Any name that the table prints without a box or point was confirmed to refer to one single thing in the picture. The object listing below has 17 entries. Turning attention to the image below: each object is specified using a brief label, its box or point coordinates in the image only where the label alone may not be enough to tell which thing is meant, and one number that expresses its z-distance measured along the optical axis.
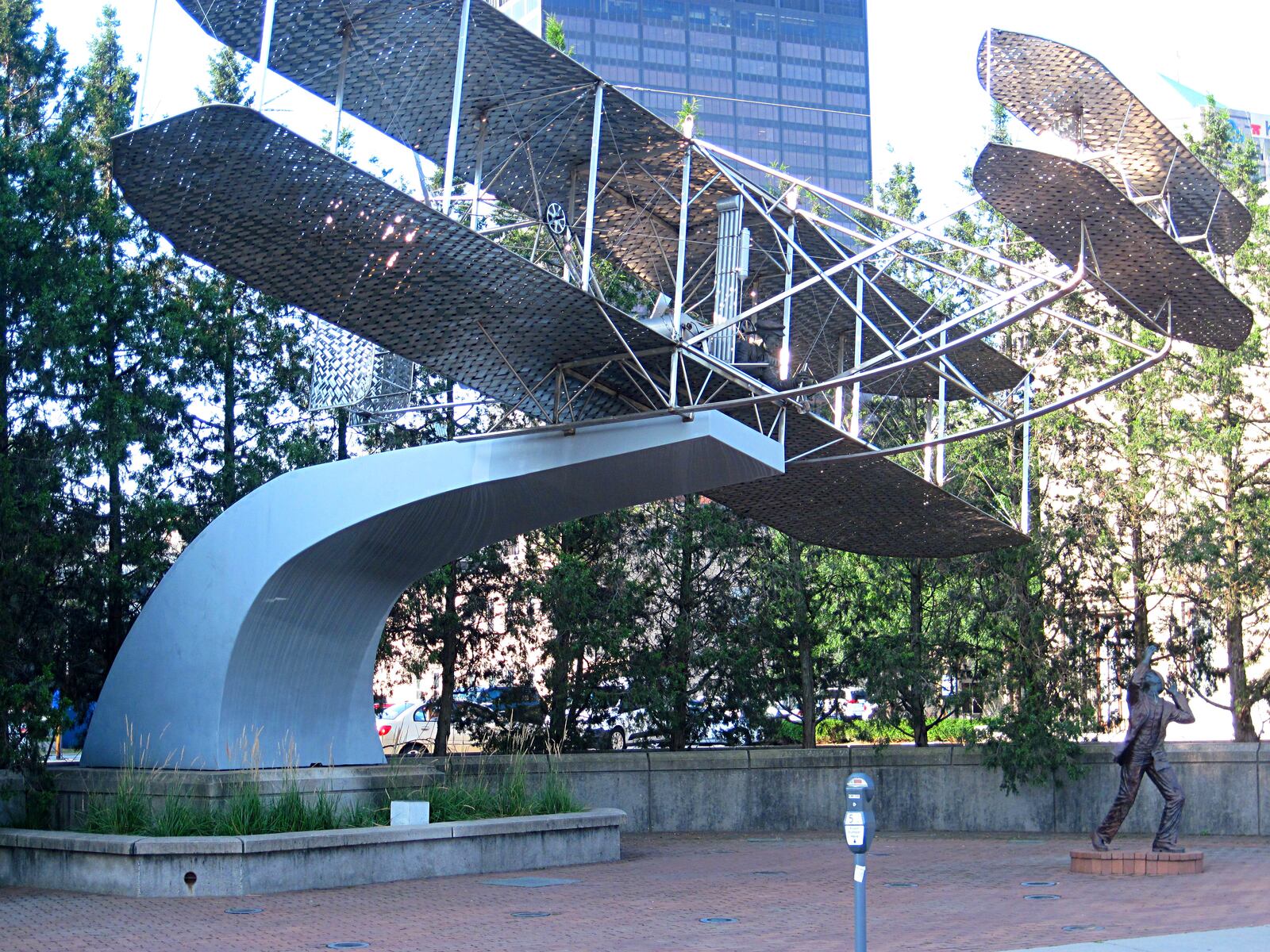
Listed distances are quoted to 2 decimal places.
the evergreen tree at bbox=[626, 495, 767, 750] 22.12
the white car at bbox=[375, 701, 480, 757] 26.44
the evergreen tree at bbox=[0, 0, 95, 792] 16.17
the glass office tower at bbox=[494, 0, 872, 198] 152.25
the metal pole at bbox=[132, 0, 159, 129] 11.53
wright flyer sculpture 12.59
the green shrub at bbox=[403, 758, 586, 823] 15.20
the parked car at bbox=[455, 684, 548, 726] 22.38
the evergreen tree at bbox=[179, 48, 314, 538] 21.59
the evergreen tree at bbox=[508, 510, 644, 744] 21.39
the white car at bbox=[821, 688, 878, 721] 23.44
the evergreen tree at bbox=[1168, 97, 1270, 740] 21.06
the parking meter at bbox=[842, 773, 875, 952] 7.75
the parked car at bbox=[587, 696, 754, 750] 22.72
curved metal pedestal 15.43
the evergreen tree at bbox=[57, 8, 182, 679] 19.12
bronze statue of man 15.26
